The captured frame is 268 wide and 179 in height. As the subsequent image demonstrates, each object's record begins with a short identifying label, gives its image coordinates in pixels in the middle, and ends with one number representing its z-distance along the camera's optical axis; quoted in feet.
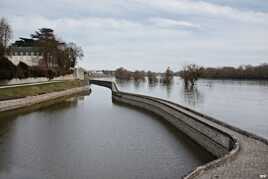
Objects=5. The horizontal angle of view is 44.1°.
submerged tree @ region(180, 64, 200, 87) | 275.18
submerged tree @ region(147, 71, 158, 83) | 383.86
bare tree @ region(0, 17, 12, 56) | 189.96
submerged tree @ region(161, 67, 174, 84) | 348.65
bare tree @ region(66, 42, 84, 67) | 309.08
